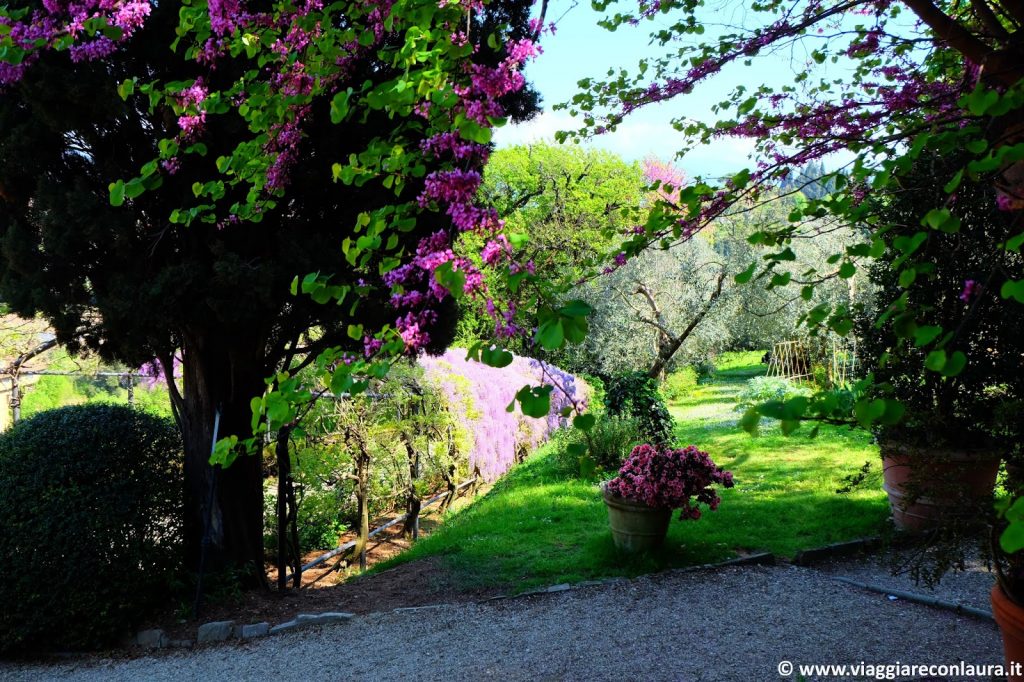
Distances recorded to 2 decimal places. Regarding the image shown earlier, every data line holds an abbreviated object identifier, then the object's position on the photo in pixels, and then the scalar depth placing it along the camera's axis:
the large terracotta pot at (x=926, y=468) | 5.44
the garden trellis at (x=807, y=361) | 14.00
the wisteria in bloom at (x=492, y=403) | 9.46
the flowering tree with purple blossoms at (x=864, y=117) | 2.01
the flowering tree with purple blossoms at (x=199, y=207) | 3.43
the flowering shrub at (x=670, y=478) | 5.38
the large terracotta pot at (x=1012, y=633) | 2.70
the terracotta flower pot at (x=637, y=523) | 5.47
